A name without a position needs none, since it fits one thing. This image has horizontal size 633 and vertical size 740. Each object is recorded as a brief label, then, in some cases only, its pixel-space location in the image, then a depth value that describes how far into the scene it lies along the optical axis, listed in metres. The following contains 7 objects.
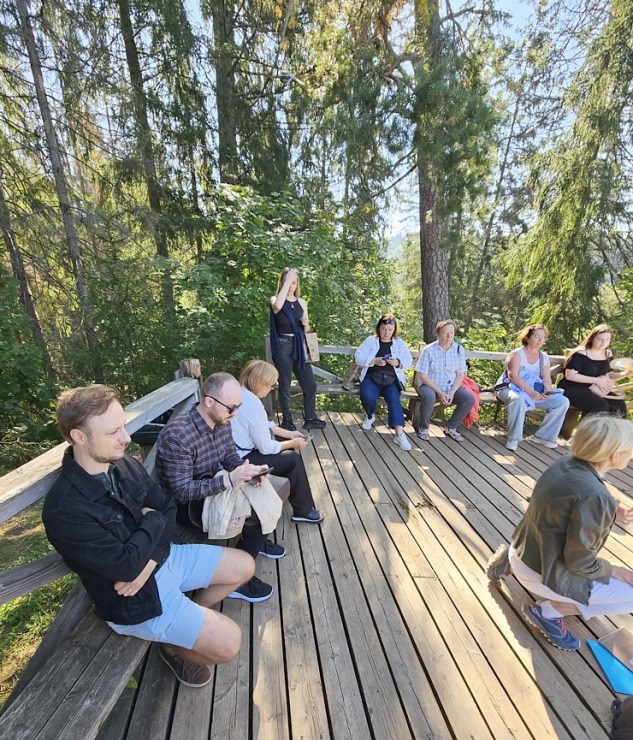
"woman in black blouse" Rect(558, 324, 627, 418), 3.91
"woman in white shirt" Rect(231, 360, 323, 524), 2.31
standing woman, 3.71
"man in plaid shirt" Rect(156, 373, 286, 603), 1.86
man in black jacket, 1.22
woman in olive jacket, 1.49
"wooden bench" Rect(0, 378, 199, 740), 1.08
